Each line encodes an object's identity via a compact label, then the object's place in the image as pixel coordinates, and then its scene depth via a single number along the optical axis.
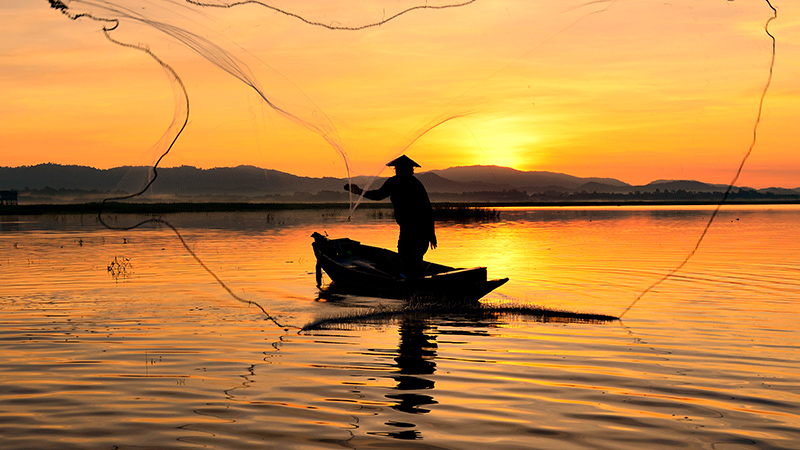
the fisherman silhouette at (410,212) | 15.59
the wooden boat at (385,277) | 15.38
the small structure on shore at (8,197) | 102.57
